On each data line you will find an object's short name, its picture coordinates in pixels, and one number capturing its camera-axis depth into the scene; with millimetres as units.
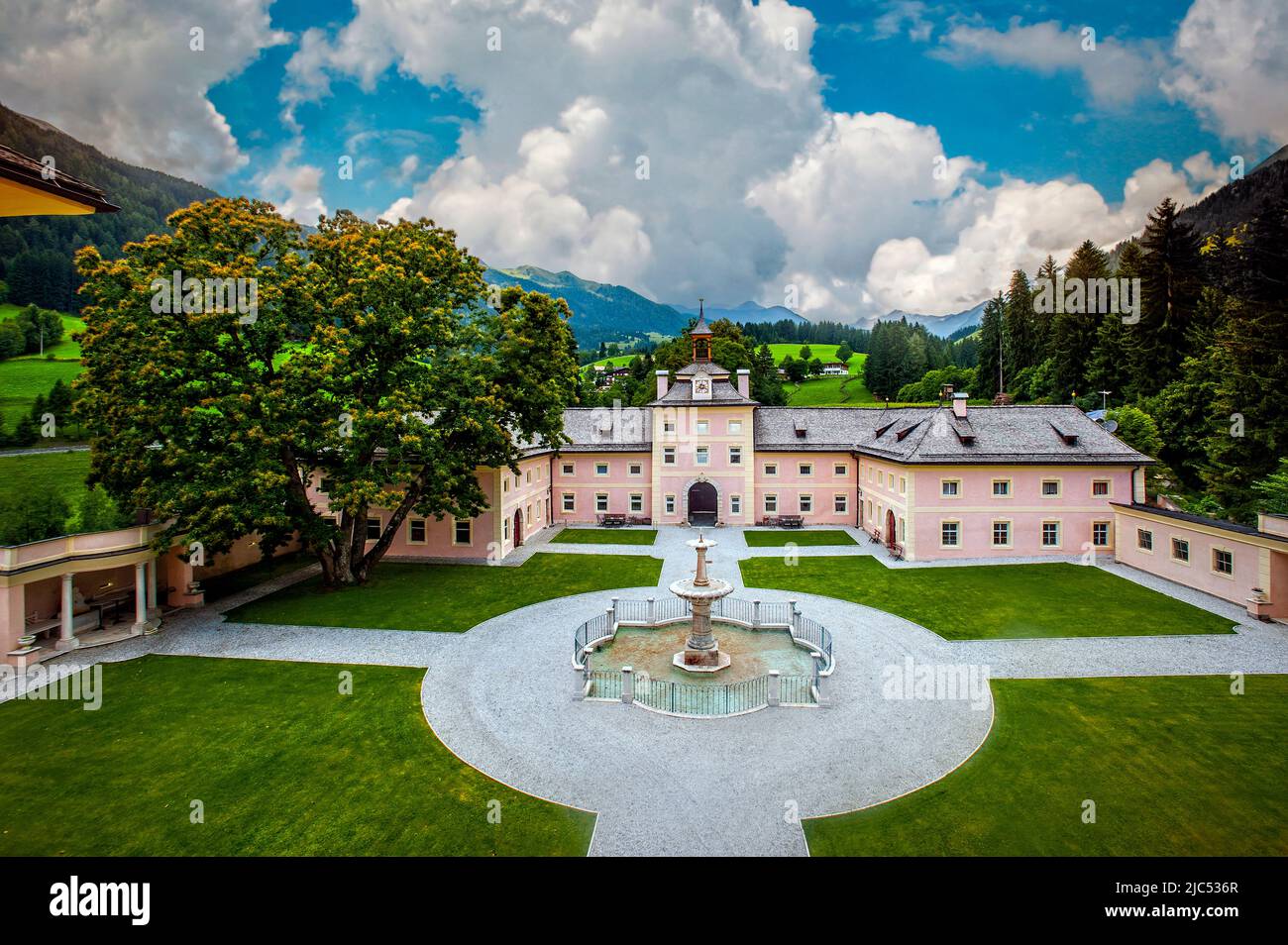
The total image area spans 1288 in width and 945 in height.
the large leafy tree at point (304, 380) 22125
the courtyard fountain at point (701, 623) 19422
